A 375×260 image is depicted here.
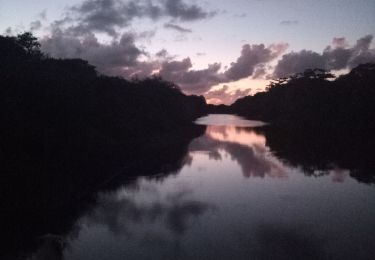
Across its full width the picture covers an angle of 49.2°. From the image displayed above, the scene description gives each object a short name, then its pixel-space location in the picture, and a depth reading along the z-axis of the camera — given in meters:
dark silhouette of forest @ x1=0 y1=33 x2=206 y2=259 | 20.45
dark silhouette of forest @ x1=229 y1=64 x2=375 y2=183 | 38.75
